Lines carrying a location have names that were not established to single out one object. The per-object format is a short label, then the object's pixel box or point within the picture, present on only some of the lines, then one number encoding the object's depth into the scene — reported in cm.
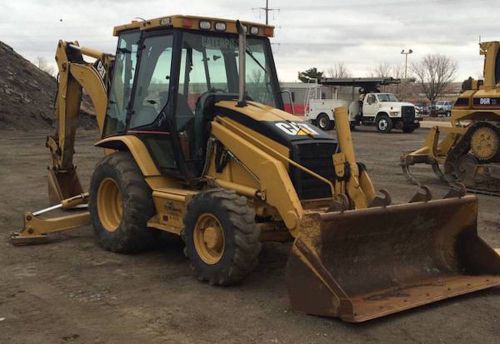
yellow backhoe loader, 516
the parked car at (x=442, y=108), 5498
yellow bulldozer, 1212
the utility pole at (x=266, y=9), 5530
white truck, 3092
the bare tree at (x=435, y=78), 7131
